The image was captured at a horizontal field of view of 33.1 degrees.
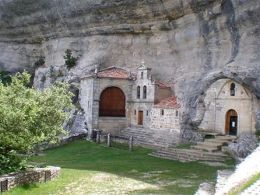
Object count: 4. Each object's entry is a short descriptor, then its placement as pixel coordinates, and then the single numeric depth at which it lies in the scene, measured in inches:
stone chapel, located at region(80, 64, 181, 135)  1610.5
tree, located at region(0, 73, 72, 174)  783.7
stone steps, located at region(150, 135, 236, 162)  1173.0
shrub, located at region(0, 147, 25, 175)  780.6
